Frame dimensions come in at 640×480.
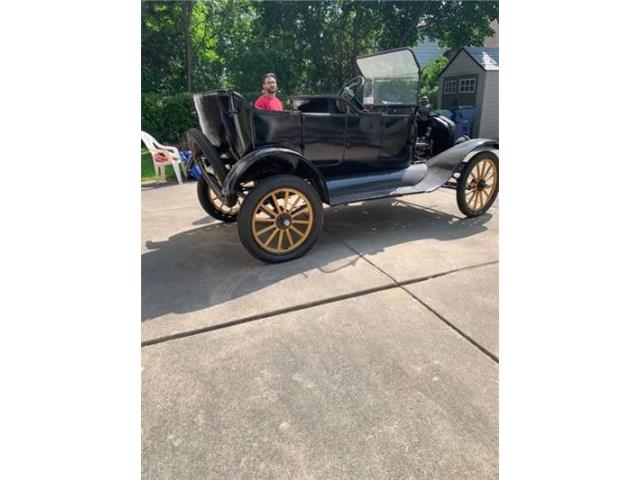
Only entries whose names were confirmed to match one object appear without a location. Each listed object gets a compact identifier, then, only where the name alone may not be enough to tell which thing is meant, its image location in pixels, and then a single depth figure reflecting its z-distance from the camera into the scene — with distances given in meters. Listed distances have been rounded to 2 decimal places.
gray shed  12.96
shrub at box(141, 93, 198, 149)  11.30
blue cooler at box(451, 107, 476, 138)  12.69
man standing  4.13
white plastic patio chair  7.07
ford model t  3.30
